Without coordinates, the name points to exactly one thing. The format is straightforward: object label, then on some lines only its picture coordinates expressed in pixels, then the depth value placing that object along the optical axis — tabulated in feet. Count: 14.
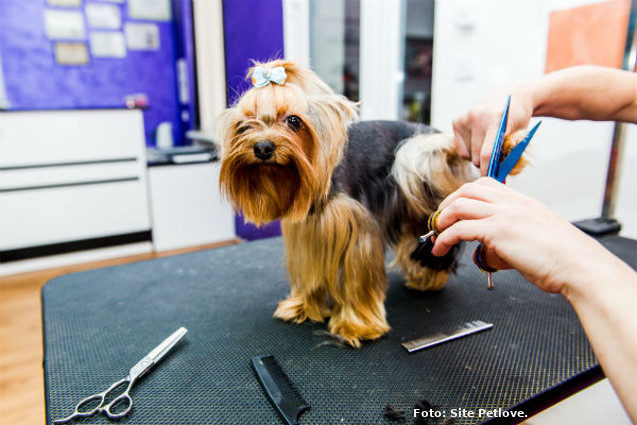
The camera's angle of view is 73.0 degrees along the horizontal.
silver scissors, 2.31
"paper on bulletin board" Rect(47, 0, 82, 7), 13.28
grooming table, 2.43
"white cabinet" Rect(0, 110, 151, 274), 9.93
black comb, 2.32
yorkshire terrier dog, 2.94
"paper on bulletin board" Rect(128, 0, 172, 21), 14.38
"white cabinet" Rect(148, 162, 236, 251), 11.42
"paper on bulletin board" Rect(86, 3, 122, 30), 13.82
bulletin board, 13.32
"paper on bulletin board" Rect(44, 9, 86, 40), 13.41
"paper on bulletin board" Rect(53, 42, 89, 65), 13.78
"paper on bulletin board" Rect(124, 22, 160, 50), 14.50
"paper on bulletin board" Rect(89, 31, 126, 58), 14.06
